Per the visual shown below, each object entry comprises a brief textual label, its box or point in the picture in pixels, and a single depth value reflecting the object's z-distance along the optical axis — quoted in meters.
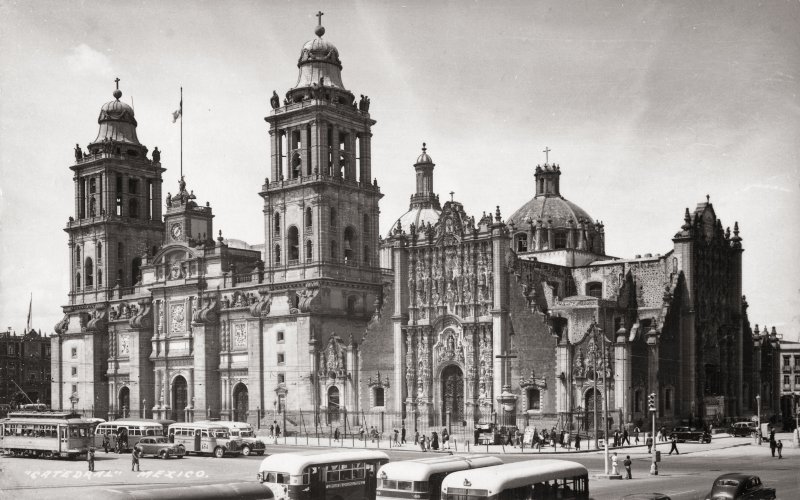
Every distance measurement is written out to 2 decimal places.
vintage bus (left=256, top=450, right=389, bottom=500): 35.31
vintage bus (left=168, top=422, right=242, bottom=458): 63.72
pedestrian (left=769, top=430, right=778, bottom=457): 55.94
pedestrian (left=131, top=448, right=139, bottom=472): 53.25
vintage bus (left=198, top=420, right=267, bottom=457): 64.25
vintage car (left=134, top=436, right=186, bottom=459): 63.03
